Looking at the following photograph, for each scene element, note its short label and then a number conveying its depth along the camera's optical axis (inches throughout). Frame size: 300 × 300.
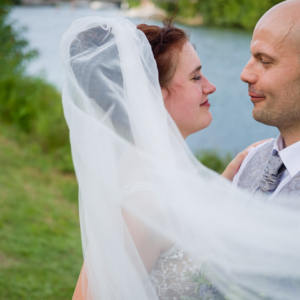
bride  64.1
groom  75.6
